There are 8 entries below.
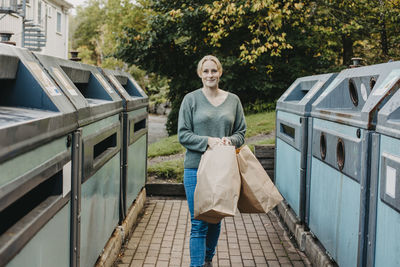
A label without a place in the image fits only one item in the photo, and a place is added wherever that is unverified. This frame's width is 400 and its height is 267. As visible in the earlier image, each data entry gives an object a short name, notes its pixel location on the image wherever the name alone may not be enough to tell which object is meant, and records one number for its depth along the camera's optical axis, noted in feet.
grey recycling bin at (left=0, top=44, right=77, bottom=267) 5.68
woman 11.19
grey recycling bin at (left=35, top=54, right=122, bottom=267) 9.39
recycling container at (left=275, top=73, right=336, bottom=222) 14.06
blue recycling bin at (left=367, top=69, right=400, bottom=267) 7.32
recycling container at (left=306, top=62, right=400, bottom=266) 8.80
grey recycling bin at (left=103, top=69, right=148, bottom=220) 15.11
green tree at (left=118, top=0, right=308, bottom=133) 38.43
